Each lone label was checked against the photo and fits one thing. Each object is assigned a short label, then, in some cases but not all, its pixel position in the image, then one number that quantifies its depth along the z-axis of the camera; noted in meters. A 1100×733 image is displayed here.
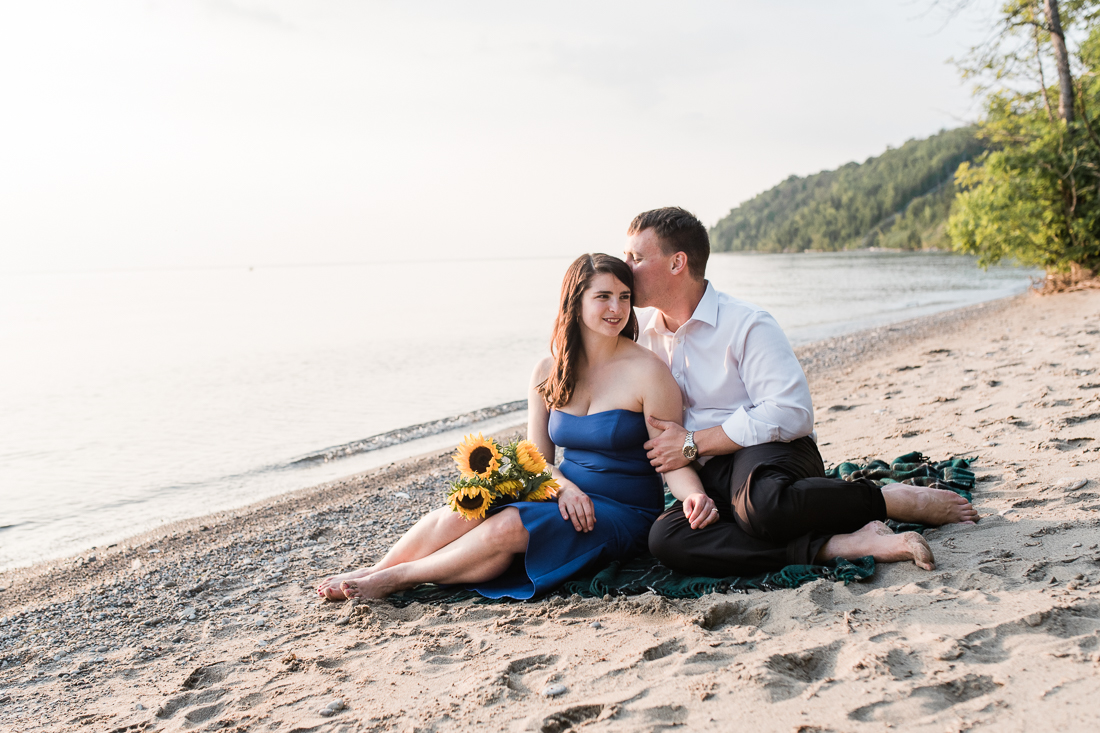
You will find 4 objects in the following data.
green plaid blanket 3.53
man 3.73
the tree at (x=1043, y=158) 17.33
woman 4.00
